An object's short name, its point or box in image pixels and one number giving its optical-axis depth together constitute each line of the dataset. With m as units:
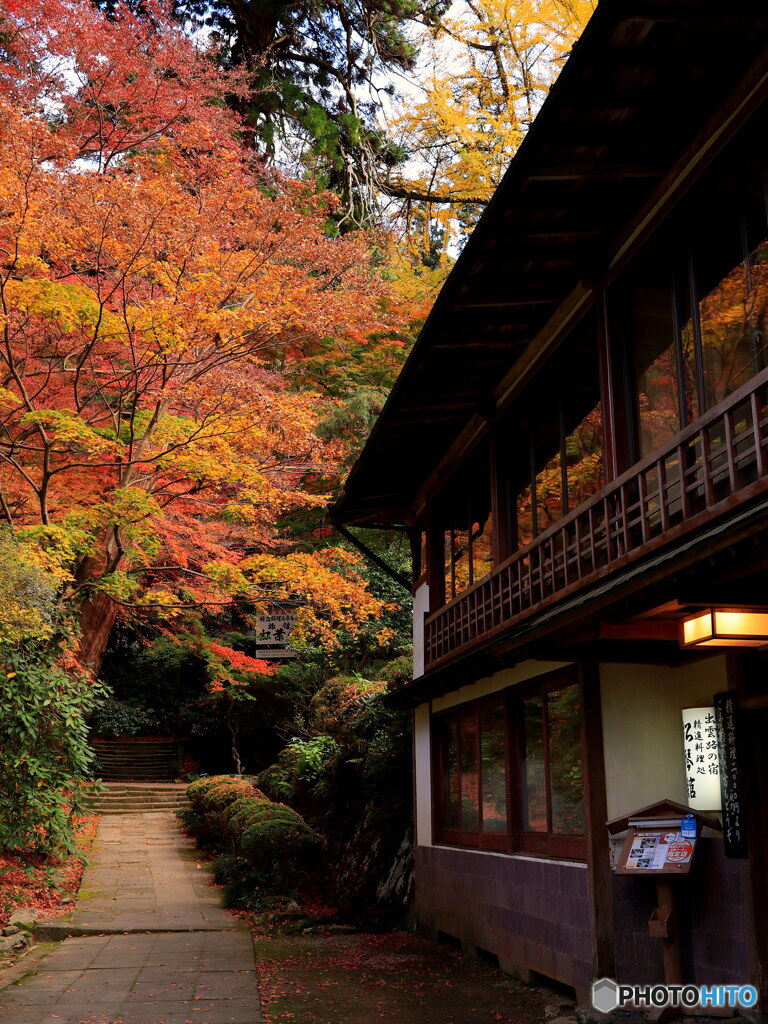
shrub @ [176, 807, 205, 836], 21.86
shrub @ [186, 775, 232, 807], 22.60
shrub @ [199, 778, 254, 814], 20.19
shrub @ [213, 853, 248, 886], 16.75
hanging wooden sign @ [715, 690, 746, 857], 6.54
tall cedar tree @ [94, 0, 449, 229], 24.73
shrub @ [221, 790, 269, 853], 17.55
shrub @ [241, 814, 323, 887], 15.73
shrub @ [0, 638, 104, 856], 12.47
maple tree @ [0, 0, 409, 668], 12.84
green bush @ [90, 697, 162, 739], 31.00
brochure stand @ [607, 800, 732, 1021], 6.79
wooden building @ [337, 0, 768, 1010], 5.83
